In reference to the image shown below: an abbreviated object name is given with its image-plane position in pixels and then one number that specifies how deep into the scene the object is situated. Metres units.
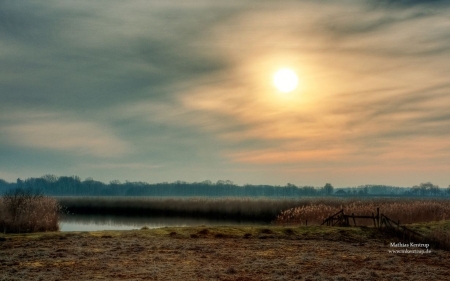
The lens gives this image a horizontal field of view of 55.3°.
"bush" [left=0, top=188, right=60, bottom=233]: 26.56
